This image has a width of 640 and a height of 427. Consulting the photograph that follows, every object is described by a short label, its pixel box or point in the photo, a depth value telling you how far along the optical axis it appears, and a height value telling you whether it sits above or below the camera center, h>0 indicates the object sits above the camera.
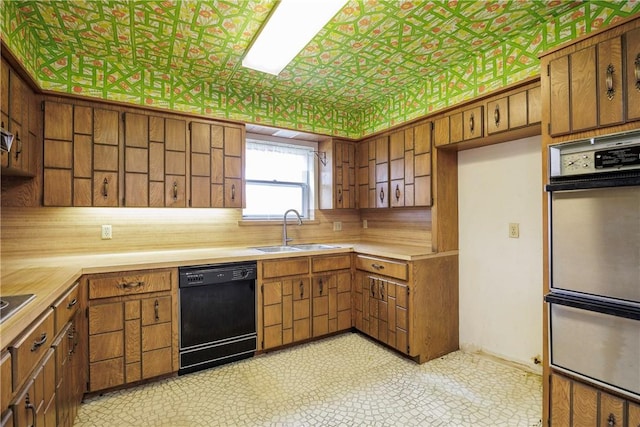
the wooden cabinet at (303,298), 2.78 -0.80
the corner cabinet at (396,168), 2.90 +0.51
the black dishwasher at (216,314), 2.43 -0.82
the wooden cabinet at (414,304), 2.63 -0.80
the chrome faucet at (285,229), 3.42 -0.14
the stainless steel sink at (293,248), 3.18 -0.34
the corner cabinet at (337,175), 3.65 +0.51
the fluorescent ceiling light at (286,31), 1.67 +1.17
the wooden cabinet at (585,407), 1.44 -0.96
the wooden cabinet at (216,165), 2.83 +0.50
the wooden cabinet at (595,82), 1.46 +0.70
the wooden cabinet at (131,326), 2.12 -0.81
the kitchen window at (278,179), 3.45 +0.46
